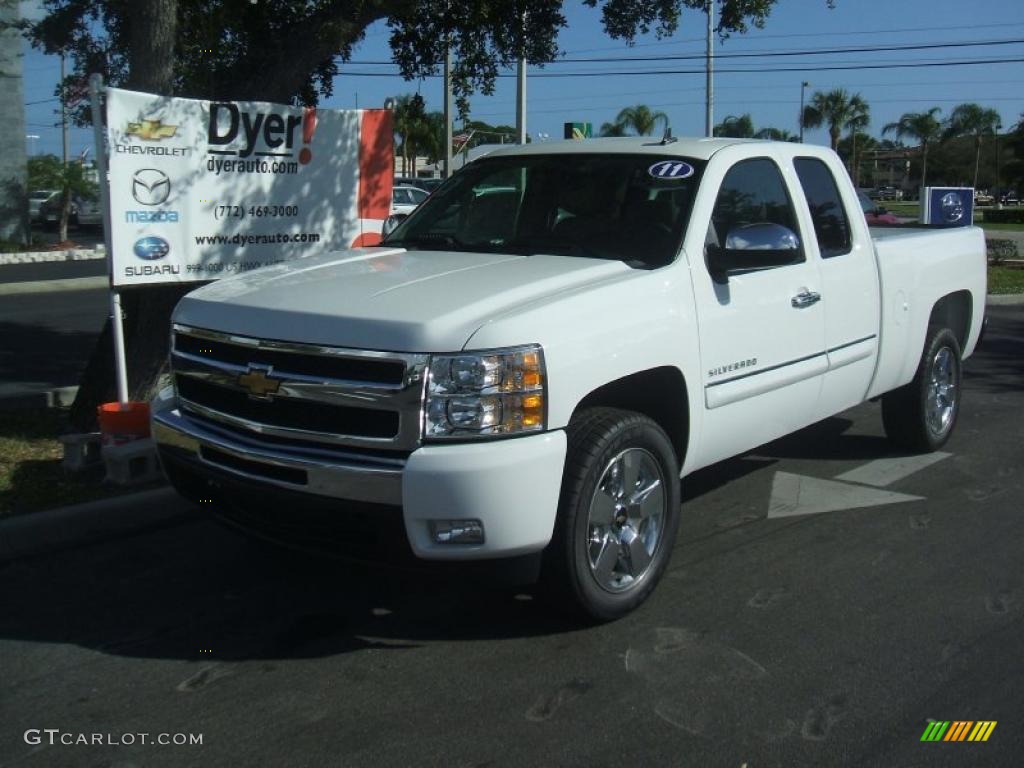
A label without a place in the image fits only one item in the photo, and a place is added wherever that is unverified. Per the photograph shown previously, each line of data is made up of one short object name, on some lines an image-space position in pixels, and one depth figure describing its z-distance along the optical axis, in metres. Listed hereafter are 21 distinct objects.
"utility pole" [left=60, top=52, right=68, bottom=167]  9.62
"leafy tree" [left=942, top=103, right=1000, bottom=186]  75.12
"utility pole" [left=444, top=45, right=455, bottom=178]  22.52
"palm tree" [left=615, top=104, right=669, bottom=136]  48.94
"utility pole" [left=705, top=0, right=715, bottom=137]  32.62
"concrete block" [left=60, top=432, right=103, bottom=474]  6.29
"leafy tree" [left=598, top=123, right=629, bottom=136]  48.58
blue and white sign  20.81
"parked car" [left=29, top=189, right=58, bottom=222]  33.81
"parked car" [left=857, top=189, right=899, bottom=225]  20.50
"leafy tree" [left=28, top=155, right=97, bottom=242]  29.64
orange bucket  6.29
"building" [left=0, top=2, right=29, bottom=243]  28.27
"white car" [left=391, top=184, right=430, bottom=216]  28.59
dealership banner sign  6.45
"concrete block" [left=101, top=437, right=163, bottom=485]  6.06
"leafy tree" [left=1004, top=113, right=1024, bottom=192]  61.37
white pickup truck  3.90
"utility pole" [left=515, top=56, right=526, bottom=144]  21.22
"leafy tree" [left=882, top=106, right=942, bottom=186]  76.00
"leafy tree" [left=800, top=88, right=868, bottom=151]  60.09
